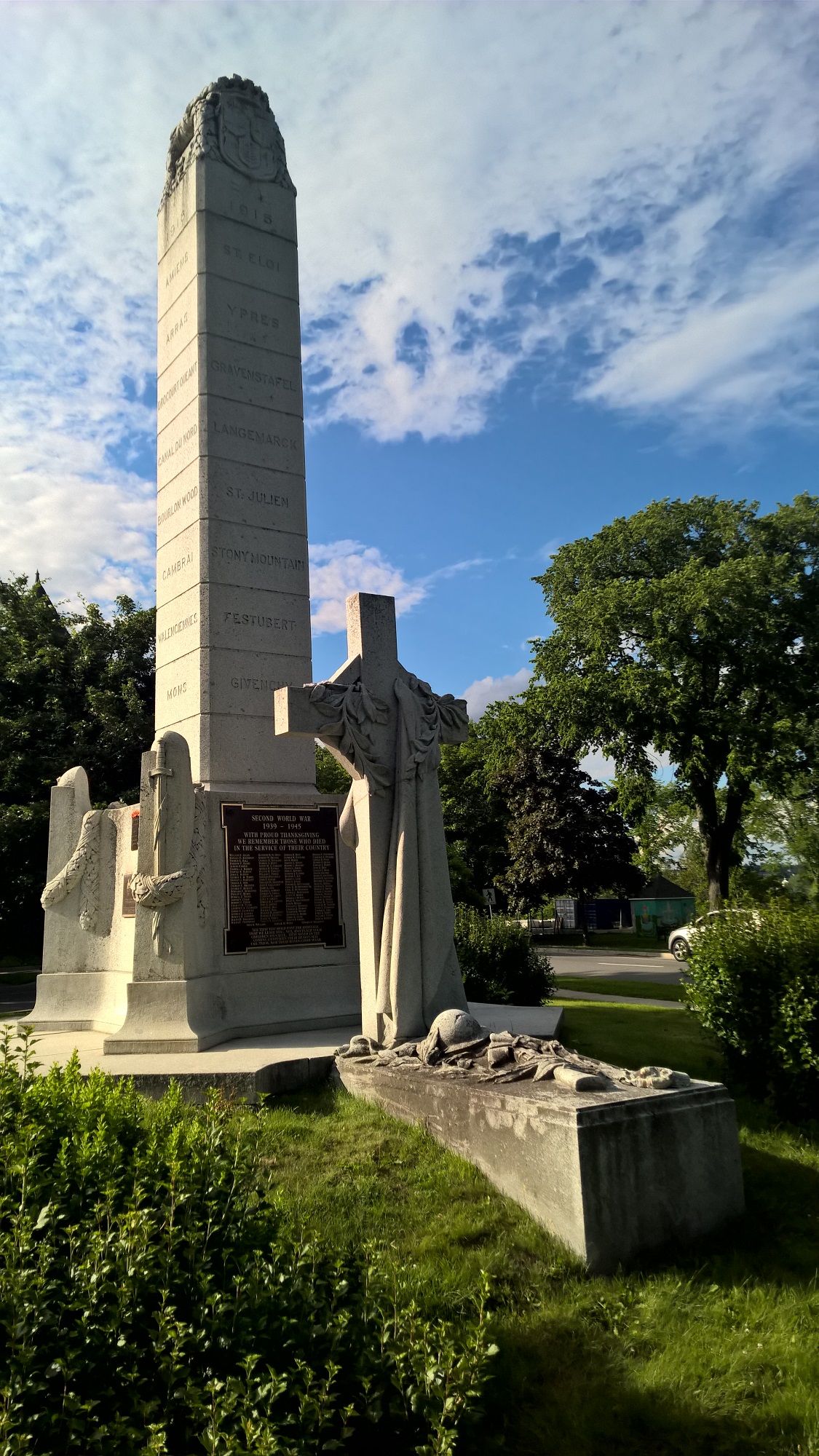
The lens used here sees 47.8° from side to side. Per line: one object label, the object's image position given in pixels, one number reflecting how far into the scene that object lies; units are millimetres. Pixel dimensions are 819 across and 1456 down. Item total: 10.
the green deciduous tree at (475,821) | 38656
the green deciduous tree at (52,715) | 22188
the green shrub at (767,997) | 7281
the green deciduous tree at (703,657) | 23469
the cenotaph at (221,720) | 9086
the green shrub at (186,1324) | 2572
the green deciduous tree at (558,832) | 33875
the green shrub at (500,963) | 12070
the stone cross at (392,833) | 7172
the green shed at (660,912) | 45688
